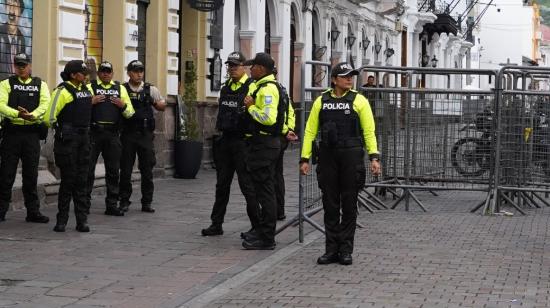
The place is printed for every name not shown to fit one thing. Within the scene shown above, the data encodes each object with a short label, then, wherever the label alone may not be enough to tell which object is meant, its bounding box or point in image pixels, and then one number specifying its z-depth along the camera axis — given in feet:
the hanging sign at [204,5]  64.80
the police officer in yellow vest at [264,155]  35.83
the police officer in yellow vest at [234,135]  36.88
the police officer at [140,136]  44.91
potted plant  62.23
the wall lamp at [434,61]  176.63
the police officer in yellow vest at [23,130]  39.99
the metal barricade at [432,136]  47.78
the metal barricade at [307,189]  38.09
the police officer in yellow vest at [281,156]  38.70
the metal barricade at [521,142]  47.34
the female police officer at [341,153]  32.96
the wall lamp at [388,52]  139.33
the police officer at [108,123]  42.80
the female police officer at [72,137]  38.40
